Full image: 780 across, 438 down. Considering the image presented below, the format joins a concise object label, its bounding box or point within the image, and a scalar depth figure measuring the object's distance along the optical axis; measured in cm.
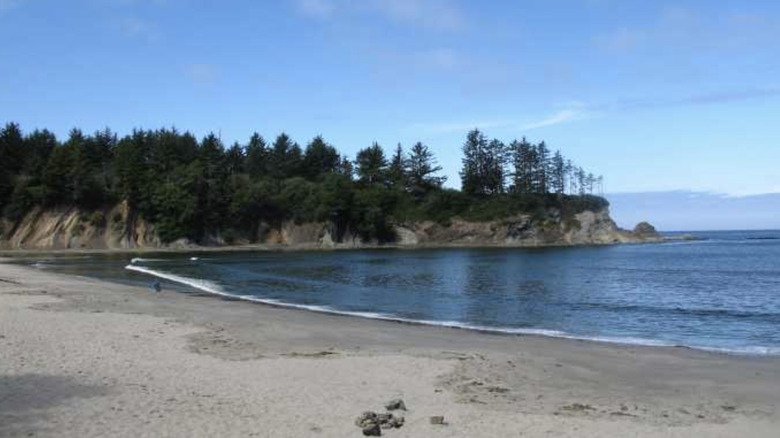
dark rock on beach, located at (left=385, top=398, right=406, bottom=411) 1097
